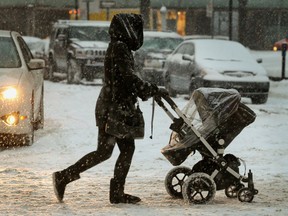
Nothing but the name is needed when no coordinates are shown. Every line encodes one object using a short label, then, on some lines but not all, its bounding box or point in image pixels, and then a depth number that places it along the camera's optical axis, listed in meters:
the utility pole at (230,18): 33.95
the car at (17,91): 10.88
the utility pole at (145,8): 36.00
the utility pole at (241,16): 44.12
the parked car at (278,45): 50.57
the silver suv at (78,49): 24.98
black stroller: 7.38
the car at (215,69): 18.61
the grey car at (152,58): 23.98
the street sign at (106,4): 38.67
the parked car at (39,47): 30.05
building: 57.56
